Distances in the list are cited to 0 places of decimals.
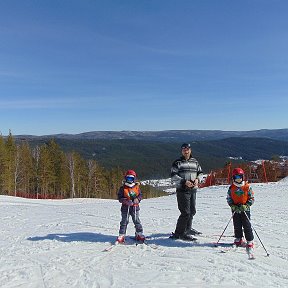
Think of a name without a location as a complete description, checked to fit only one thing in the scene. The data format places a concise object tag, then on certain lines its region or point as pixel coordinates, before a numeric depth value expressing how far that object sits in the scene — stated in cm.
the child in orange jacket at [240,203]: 771
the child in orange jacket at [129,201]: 847
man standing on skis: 827
